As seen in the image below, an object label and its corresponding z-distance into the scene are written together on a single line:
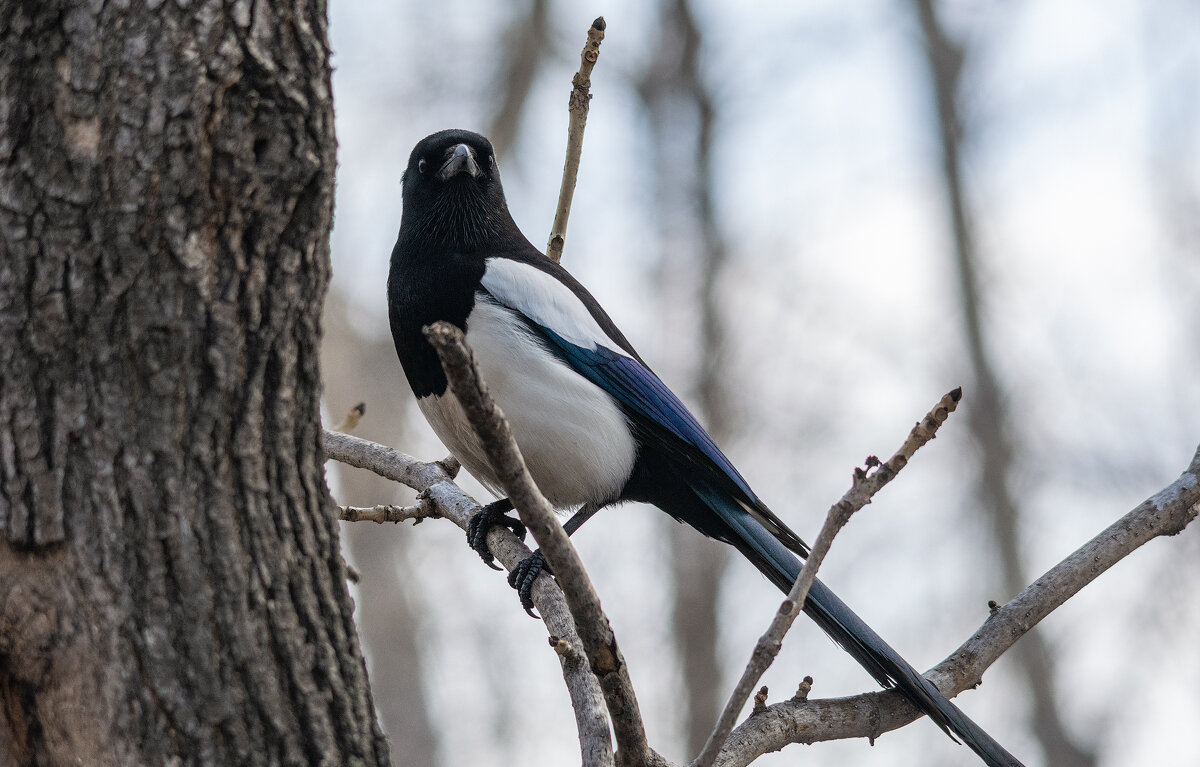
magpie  9.14
